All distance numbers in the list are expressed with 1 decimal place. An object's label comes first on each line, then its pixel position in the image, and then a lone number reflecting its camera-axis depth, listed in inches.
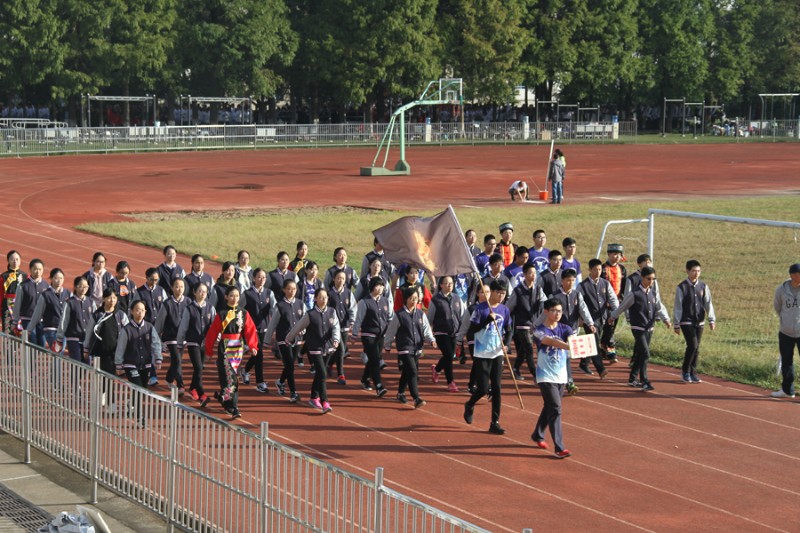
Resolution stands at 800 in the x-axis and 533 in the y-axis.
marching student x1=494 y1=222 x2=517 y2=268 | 712.4
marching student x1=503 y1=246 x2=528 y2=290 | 659.4
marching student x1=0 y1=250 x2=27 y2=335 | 639.8
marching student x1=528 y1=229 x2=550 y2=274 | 680.4
